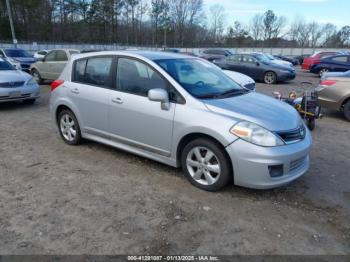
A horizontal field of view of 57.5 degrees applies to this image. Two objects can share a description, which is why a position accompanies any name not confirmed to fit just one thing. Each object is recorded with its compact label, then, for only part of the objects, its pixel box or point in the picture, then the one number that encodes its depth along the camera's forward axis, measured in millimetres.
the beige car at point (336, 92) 8391
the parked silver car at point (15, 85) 8633
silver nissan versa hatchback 3699
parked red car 20531
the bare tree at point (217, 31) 89544
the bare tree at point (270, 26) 92250
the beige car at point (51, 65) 13117
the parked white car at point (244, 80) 9108
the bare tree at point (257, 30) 92250
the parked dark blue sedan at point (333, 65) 18766
